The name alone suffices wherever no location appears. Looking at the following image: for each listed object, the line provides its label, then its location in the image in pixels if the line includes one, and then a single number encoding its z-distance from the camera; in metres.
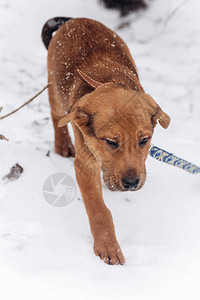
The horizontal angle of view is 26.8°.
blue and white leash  3.55
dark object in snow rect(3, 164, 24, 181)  3.93
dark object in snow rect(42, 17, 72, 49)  4.75
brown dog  2.81
